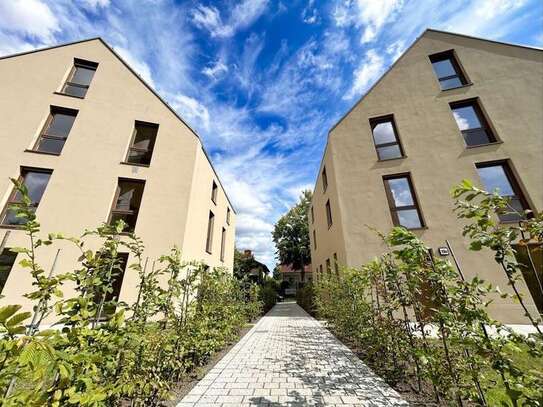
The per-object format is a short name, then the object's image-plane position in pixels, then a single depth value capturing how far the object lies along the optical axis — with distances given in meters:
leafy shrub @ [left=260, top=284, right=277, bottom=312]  13.74
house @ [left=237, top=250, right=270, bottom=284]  21.12
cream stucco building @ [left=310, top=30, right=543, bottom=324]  8.41
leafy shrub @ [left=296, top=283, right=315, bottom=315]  12.18
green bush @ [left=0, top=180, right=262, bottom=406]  1.06
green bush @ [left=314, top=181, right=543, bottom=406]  1.49
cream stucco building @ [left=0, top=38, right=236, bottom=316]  8.27
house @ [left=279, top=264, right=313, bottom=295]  40.82
